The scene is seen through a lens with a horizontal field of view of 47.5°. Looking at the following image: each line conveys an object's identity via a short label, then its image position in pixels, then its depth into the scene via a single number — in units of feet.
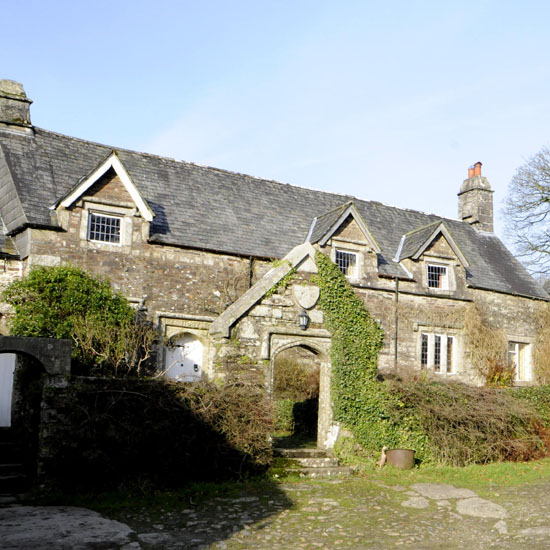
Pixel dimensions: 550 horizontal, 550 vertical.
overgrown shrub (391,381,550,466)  45.55
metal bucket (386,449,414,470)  43.34
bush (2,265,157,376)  43.78
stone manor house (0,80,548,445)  45.19
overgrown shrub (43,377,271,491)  34.37
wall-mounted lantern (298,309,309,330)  44.21
